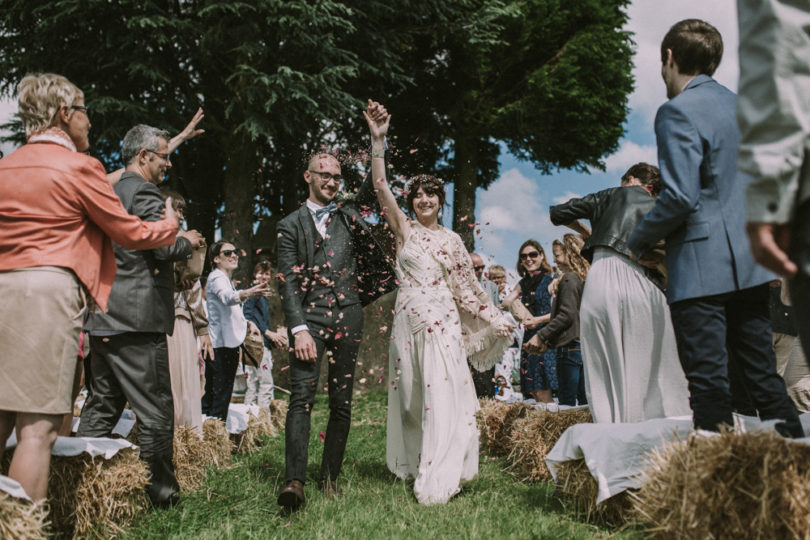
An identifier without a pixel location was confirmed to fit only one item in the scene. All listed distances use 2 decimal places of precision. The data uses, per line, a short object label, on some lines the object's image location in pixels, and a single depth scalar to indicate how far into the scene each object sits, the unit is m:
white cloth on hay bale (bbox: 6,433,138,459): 3.56
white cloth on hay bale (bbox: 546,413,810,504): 3.36
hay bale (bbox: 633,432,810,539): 2.29
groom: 4.57
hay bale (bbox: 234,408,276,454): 7.07
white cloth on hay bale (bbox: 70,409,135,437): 4.93
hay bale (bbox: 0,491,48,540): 2.79
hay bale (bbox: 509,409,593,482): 5.06
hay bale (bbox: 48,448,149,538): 3.54
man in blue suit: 3.15
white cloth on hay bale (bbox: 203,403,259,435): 7.04
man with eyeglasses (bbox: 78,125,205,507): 4.17
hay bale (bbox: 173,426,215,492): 4.94
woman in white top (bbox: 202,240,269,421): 7.54
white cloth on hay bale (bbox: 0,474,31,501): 2.87
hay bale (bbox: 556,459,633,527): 3.46
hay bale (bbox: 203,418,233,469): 5.98
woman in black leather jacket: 4.23
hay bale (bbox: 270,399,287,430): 8.76
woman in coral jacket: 3.13
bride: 4.75
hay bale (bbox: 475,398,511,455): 6.45
